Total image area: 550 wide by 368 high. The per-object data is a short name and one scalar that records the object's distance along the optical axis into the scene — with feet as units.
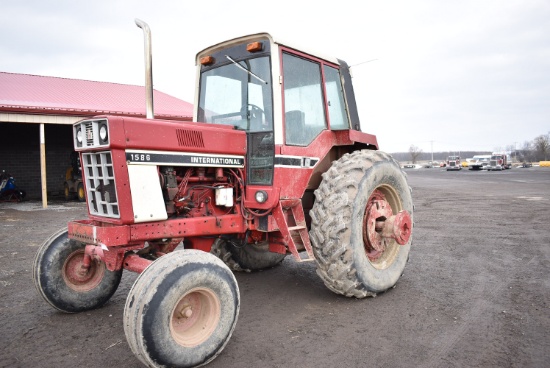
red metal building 47.98
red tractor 9.91
